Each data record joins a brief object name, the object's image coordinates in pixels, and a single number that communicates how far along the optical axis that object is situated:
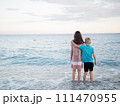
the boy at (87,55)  5.02
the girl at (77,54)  5.08
